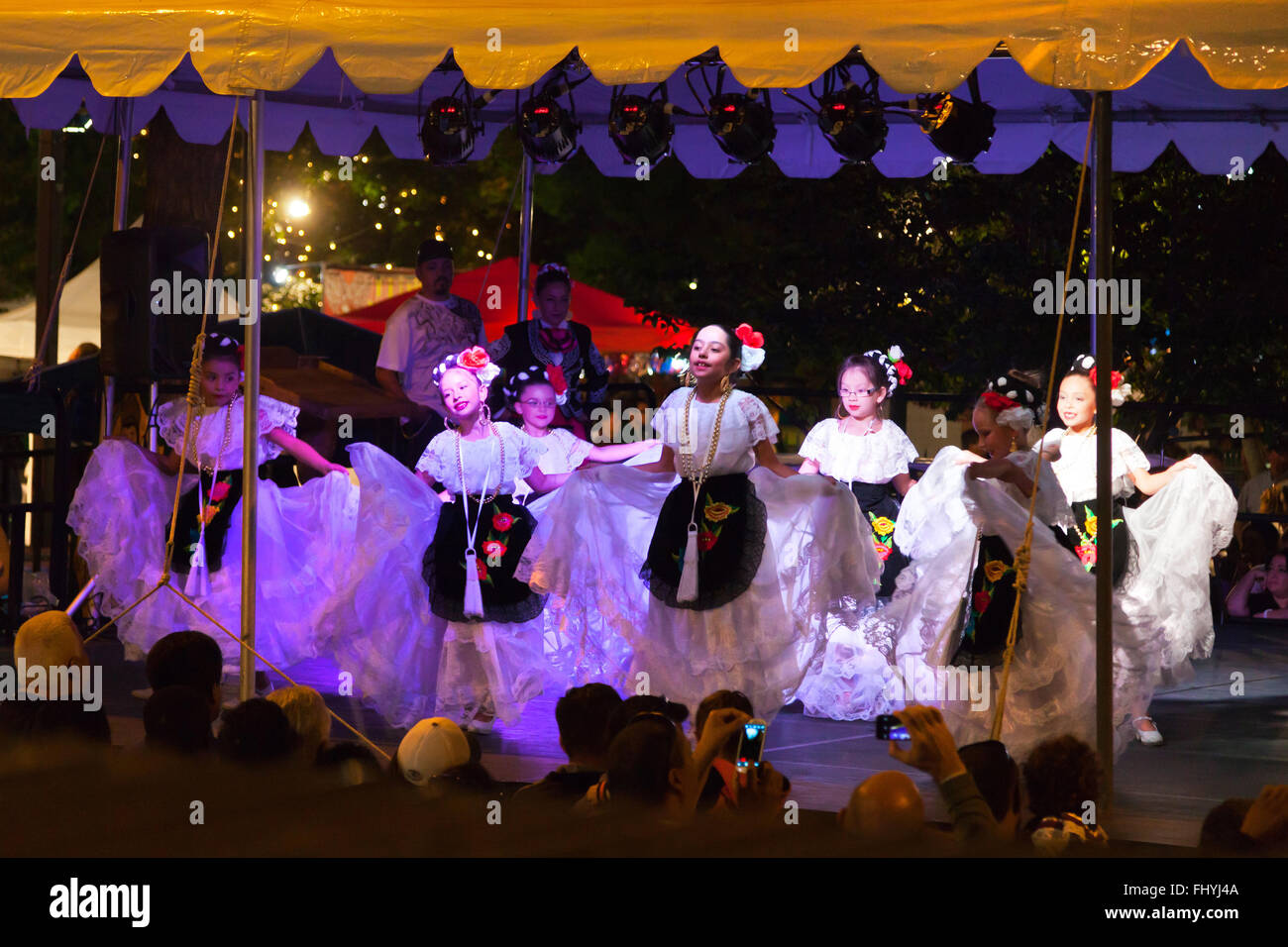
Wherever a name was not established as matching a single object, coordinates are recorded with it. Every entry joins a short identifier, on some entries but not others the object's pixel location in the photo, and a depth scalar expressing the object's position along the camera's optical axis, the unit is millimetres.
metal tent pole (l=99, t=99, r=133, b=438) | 9336
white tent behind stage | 18234
